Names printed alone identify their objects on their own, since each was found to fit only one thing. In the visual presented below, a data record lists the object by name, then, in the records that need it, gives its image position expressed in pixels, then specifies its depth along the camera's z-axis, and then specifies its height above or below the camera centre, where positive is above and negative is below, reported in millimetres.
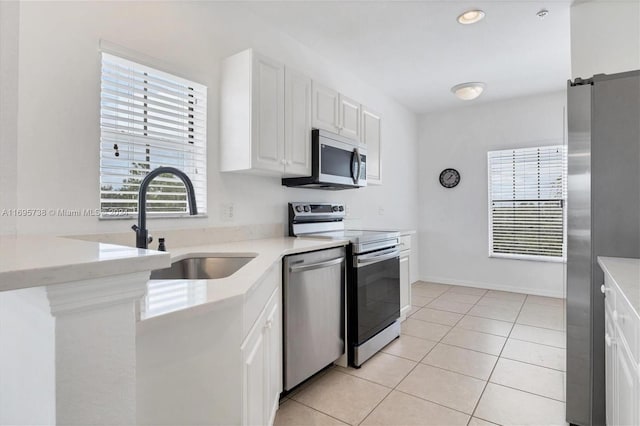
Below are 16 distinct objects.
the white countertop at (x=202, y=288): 778 -205
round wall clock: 5031 +564
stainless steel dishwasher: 1942 -596
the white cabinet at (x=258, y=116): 2191 +674
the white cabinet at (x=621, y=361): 908 -475
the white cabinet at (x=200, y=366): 742 -384
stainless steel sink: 1855 -270
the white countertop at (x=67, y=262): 469 -71
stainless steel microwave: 2678 +439
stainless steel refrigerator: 1593 +39
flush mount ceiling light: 3662 +1373
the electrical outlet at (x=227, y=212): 2348 +28
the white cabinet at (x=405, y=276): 3307 -595
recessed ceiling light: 2562 +1528
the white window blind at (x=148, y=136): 1794 +470
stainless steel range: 2430 -476
